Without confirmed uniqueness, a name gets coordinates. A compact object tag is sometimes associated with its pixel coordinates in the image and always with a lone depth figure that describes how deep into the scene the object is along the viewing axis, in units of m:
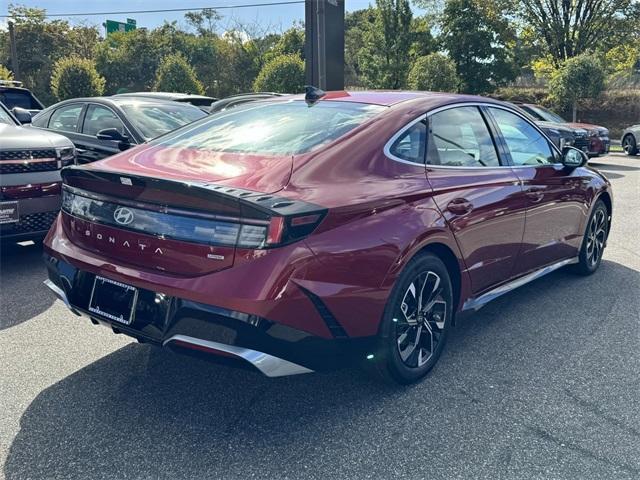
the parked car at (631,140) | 17.31
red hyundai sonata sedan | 2.36
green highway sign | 46.22
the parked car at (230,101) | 8.99
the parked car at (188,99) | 8.68
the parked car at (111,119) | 6.43
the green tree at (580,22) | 28.20
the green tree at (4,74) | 29.66
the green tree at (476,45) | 31.20
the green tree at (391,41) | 31.44
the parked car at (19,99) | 11.64
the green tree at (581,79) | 22.81
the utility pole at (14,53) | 34.38
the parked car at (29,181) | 4.72
